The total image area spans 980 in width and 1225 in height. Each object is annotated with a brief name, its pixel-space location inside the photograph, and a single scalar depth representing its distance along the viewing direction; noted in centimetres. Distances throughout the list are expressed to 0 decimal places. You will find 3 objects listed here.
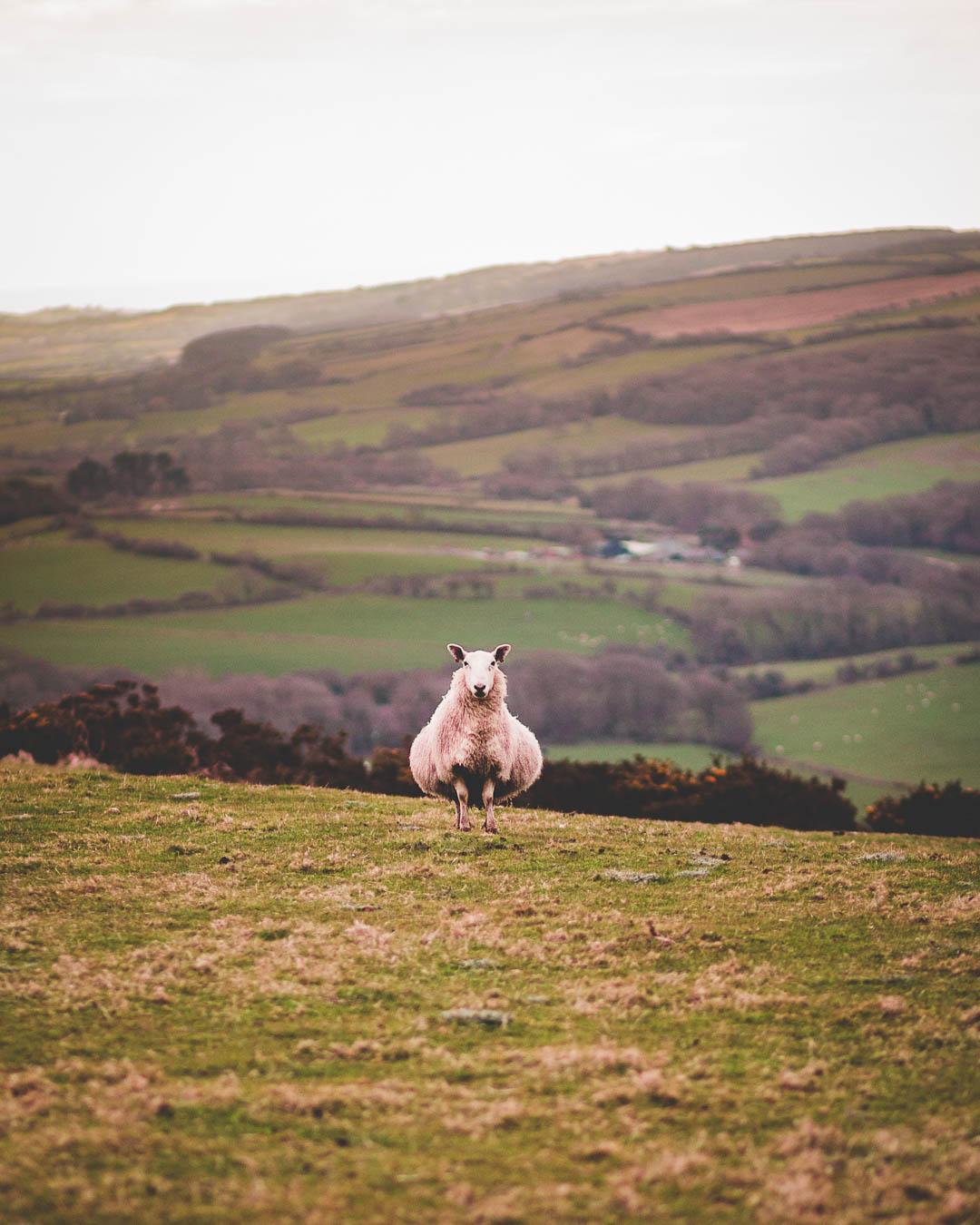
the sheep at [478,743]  1927
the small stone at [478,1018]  1178
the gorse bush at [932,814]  3178
